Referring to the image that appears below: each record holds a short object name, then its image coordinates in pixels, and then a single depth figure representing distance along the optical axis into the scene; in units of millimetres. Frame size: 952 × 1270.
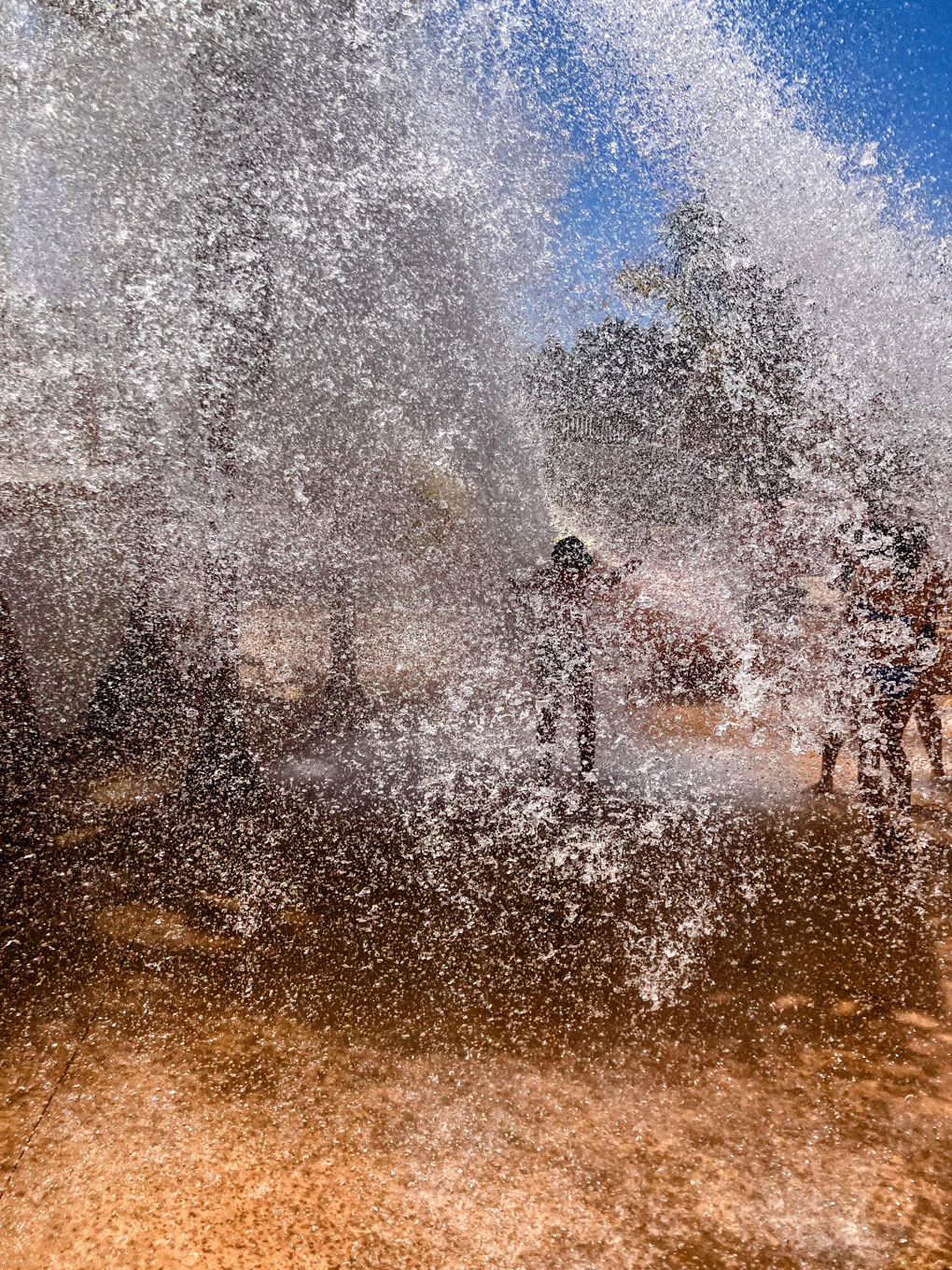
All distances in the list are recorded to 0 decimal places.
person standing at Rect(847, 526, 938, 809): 3123
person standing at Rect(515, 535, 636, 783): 3557
